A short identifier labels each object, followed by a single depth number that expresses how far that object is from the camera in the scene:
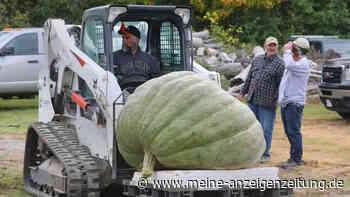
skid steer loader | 9.88
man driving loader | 11.55
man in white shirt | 15.14
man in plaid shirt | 15.64
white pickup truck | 26.47
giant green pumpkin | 9.19
